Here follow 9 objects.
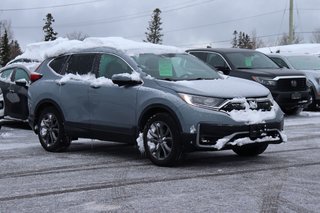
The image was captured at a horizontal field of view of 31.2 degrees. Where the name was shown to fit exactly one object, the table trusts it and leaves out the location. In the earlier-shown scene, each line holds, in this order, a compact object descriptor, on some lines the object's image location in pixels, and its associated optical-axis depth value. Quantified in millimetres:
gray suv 7516
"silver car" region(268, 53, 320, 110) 16438
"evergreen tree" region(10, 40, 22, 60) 93969
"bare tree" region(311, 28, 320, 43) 80562
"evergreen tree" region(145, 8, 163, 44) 88500
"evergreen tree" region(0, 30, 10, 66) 80500
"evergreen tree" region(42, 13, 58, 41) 88812
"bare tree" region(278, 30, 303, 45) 74031
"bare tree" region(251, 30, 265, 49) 85562
